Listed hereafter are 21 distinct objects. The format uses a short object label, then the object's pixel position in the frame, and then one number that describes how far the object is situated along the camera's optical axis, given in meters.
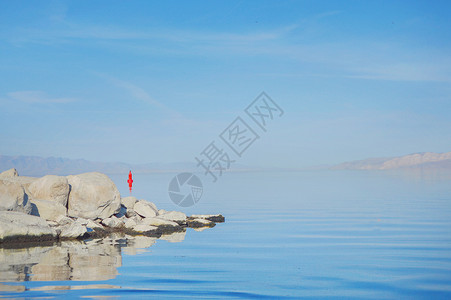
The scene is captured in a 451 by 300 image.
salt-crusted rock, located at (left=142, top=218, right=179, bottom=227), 24.16
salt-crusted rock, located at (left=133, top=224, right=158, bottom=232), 22.61
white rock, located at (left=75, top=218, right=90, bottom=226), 22.08
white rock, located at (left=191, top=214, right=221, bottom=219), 27.92
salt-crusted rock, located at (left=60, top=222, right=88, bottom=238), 20.14
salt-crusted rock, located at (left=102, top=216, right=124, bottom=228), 22.94
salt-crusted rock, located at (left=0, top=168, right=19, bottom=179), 25.66
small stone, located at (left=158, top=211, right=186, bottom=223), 25.73
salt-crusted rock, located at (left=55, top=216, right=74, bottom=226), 21.56
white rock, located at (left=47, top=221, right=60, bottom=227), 21.31
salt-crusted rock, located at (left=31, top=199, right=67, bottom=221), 21.89
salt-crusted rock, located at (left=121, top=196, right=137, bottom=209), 27.08
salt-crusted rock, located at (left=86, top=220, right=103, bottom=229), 22.16
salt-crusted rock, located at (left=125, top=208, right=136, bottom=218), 25.83
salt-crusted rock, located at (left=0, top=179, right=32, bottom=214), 20.14
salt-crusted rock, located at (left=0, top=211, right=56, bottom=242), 18.39
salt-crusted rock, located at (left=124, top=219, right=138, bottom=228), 23.12
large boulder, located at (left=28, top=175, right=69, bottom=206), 23.00
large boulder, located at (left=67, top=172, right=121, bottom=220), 23.34
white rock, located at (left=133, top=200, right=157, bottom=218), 26.16
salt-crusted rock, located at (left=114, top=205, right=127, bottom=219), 25.20
